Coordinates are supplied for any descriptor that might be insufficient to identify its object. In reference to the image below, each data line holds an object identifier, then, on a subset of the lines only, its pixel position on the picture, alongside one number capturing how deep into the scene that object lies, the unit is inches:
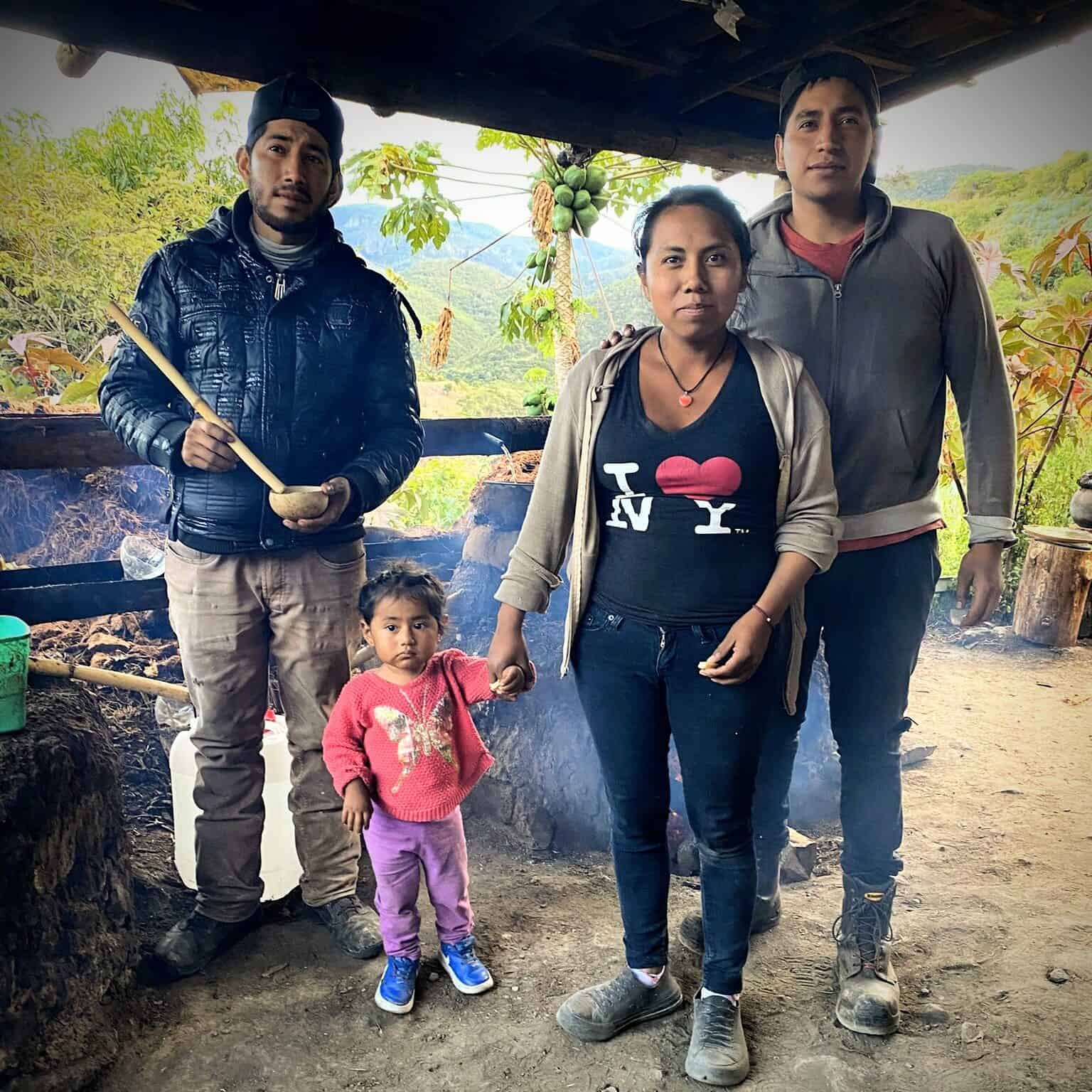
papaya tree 206.1
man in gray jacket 79.8
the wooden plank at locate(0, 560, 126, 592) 123.2
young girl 85.1
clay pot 232.5
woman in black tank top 71.7
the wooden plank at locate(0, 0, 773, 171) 92.4
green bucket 78.7
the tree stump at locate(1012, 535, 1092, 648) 224.5
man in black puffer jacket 88.4
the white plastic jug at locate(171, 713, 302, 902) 106.4
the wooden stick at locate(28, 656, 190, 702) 100.7
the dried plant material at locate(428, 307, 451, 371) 191.9
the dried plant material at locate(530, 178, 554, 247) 206.5
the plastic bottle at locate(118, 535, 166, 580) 141.3
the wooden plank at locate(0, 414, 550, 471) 106.6
